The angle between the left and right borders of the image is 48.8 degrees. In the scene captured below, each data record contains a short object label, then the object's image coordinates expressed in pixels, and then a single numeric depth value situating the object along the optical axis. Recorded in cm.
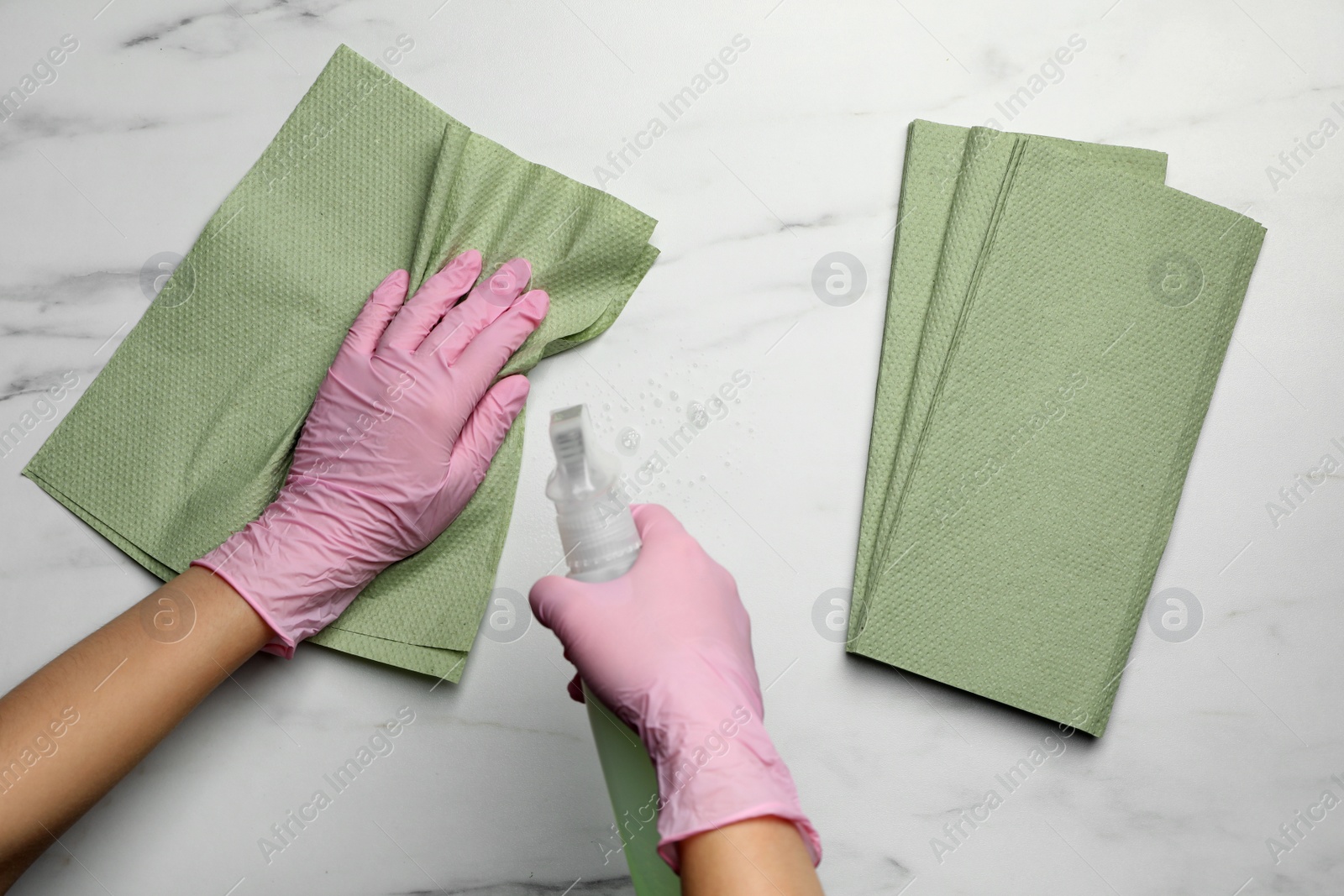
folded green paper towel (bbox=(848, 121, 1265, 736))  60
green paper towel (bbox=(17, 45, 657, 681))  60
